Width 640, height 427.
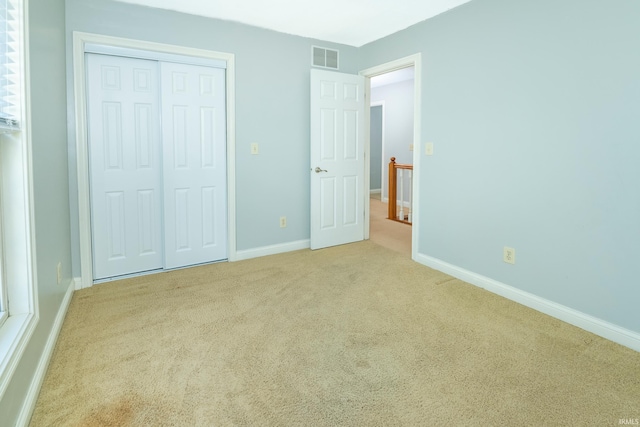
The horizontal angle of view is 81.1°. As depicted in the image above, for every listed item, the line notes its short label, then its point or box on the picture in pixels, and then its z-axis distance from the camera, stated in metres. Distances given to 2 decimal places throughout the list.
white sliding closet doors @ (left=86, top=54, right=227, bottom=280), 3.02
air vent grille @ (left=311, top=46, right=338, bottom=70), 3.94
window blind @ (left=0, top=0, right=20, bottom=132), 1.52
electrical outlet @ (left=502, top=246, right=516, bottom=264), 2.78
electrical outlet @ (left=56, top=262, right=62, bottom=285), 2.33
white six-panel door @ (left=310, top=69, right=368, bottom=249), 3.95
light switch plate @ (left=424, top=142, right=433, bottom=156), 3.43
